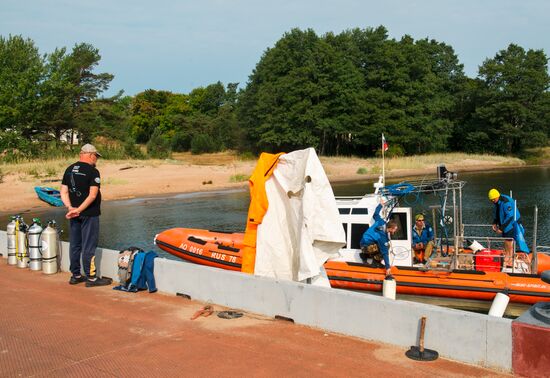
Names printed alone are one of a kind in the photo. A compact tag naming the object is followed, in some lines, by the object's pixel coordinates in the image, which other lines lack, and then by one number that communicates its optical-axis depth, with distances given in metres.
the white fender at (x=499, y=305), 6.39
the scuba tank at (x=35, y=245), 9.22
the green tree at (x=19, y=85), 47.06
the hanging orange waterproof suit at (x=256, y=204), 7.34
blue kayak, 31.28
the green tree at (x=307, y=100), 65.31
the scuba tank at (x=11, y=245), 9.94
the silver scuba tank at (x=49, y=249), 9.16
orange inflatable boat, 10.41
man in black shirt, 7.94
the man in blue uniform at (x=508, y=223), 11.16
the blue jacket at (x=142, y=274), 8.02
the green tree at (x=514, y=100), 71.25
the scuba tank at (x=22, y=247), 9.75
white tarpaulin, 7.04
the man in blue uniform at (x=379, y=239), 10.96
